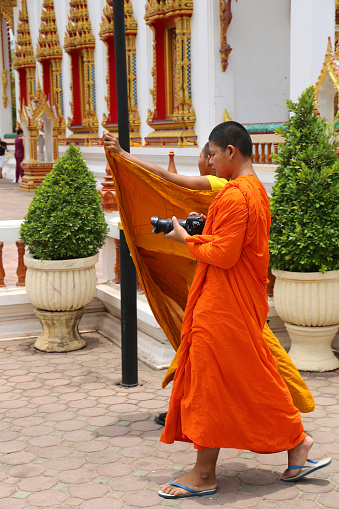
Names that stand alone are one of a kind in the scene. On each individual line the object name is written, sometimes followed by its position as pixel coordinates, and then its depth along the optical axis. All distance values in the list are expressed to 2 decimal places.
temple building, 16.41
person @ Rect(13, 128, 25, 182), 35.27
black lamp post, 8.40
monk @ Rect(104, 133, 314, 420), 6.28
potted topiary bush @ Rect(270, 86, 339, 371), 8.67
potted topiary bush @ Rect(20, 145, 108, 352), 9.78
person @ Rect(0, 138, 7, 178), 42.40
